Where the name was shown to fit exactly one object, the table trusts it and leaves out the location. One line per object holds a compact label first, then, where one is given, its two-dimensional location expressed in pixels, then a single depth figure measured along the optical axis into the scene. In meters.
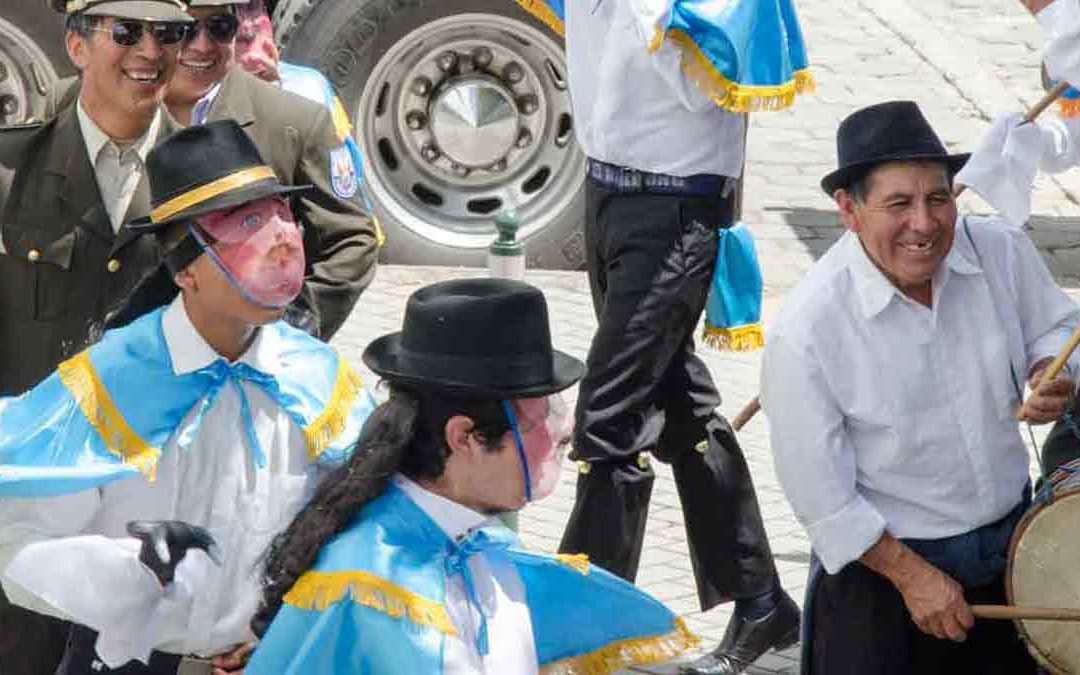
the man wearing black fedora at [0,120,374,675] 7.54
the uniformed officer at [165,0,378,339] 9.56
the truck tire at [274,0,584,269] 15.54
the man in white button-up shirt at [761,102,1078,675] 8.47
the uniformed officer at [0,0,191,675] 9.02
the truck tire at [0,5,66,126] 14.99
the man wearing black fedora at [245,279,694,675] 6.58
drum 8.38
